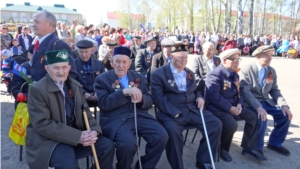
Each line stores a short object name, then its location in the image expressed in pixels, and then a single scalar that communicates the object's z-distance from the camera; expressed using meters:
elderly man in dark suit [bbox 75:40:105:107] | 4.48
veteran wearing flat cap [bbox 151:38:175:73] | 5.74
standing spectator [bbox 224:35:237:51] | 5.56
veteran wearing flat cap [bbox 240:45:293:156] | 4.02
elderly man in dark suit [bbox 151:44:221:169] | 3.38
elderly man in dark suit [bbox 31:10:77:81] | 3.37
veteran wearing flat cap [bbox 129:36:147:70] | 7.74
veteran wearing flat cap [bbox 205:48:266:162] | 3.77
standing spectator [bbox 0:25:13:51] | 8.50
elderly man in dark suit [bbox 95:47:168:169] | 3.01
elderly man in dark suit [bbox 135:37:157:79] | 6.35
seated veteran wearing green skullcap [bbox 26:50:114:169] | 2.49
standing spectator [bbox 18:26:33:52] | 9.82
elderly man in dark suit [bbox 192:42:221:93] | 5.22
